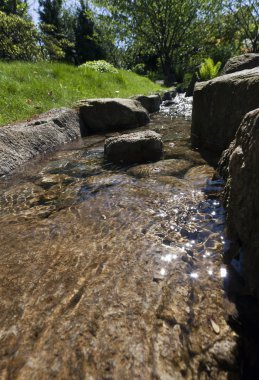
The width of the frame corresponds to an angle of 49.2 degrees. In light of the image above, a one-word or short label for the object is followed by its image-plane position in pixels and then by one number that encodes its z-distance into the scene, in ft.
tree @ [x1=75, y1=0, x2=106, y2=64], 92.17
